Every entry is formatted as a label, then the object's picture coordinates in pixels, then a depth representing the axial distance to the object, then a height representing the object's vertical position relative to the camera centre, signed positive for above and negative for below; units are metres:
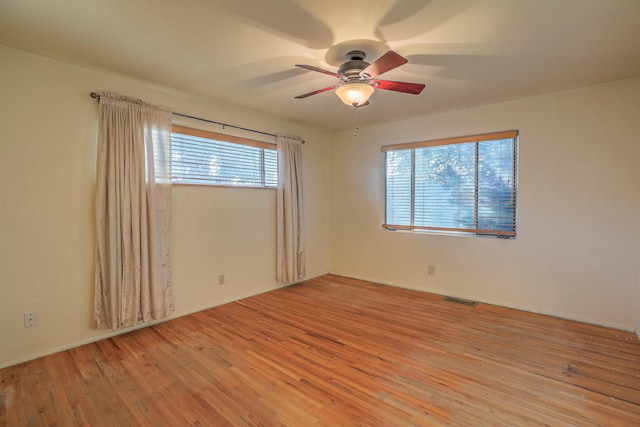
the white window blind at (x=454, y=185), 3.54 +0.28
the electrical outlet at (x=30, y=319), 2.36 -0.89
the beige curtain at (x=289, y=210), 4.21 -0.04
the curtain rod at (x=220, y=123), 2.63 +1.01
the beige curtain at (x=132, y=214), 2.65 -0.05
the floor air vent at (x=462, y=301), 3.61 -1.19
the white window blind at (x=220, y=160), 3.26 +0.59
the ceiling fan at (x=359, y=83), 2.25 +0.96
